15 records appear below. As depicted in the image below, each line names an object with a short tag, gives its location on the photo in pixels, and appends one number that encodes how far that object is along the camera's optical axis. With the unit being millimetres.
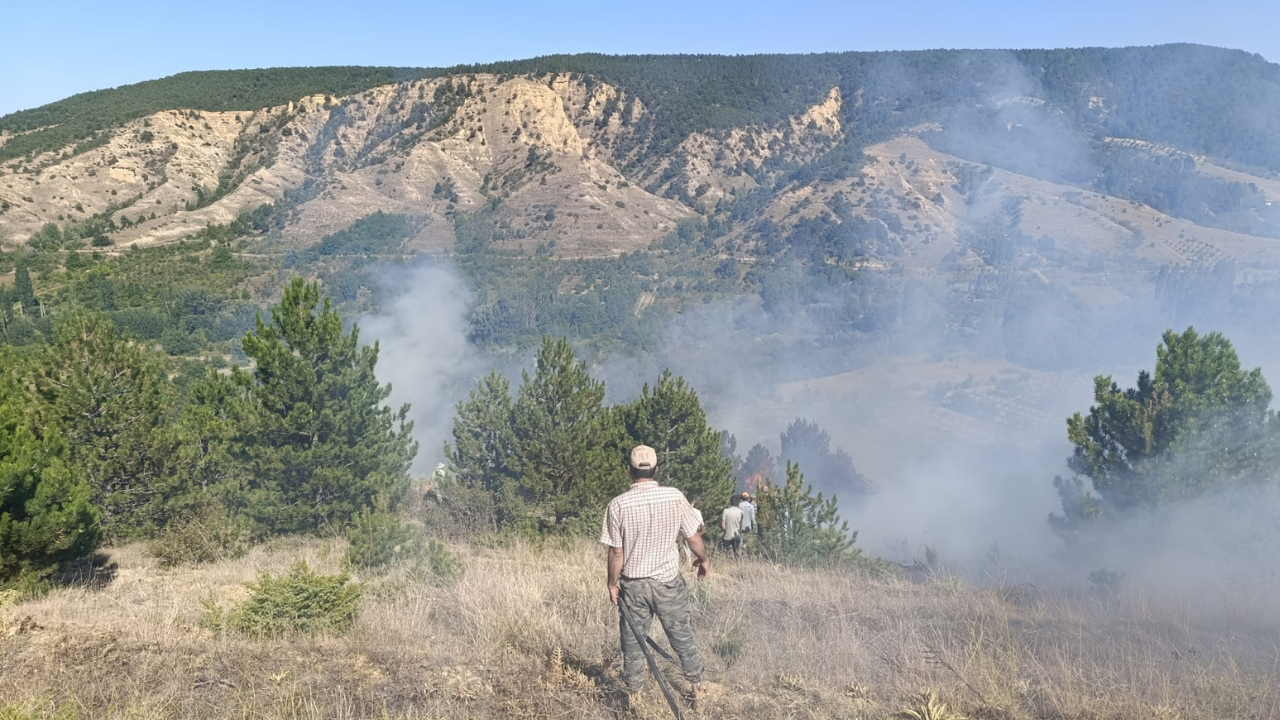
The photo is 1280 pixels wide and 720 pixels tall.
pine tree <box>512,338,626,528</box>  13594
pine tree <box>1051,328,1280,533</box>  13906
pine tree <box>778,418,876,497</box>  33625
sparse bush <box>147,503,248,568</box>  9781
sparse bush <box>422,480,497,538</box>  13041
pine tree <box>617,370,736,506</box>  14078
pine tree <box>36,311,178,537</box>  10992
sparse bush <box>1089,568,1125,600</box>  9094
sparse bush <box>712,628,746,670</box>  4780
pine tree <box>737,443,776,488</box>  27172
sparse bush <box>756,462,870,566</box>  11516
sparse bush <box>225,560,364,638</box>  5090
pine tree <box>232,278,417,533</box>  12570
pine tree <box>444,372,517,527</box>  14617
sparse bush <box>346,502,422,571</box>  8492
